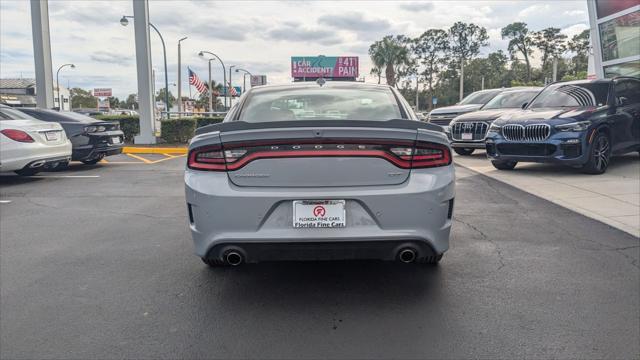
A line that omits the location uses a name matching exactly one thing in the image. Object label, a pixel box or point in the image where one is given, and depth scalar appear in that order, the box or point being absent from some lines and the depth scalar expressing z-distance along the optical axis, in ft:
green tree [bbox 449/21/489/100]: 326.85
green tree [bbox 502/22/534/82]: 306.76
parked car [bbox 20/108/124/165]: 35.76
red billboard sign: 185.78
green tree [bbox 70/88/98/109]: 382.83
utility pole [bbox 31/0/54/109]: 61.87
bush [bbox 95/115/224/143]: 62.04
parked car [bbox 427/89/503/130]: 51.08
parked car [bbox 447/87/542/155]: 41.60
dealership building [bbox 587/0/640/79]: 46.70
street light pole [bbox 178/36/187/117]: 122.59
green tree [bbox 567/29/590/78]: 276.41
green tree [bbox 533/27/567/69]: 289.33
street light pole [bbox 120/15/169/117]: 82.28
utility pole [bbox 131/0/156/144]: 58.70
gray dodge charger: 10.52
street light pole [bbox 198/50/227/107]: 147.64
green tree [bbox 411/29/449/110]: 331.36
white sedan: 28.53
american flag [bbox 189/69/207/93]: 122.31
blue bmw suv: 29.60
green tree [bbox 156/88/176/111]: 402.46
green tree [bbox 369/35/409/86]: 233.14
